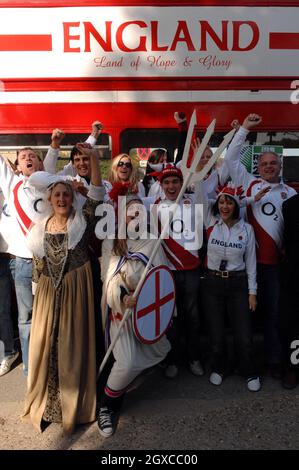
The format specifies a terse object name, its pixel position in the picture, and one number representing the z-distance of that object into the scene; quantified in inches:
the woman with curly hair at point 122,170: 130.5
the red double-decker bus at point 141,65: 152.6
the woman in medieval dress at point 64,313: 108.0
